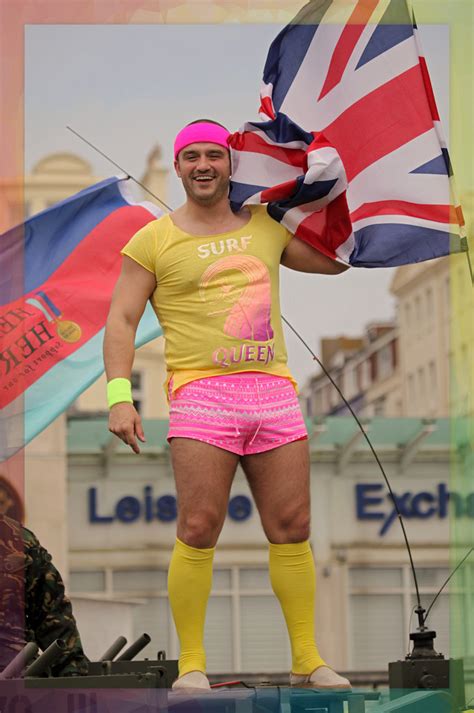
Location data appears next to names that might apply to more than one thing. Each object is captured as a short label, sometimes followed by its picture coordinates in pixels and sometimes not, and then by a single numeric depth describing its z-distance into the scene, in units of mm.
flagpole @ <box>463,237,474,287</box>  8461
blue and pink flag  12751
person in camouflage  8171
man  8588
